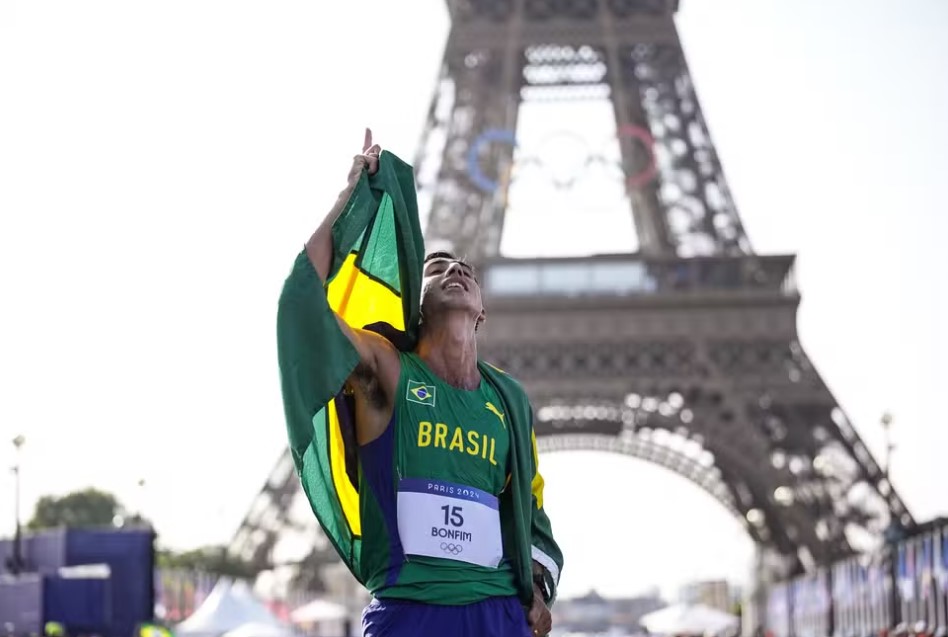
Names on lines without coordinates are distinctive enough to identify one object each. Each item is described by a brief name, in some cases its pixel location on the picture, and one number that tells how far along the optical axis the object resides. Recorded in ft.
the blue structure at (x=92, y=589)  81.92
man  14.87
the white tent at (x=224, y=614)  84.38
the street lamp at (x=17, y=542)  100.74
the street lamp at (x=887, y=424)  114.21
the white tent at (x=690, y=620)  112.27
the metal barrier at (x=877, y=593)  97.86
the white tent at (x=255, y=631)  81.85
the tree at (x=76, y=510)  254.06
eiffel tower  144.97
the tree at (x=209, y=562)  150.11
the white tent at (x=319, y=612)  120.57
